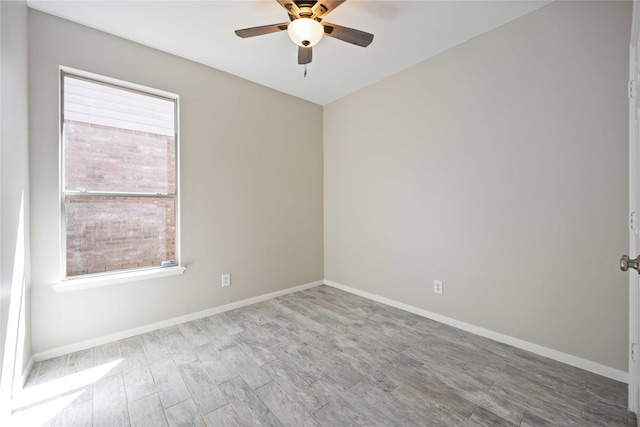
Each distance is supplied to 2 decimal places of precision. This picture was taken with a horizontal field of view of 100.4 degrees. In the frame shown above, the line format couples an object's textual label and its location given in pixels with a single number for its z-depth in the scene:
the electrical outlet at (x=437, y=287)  2.71
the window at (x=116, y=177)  2.22
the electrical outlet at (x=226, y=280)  3.02
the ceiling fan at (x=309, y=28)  1.84
